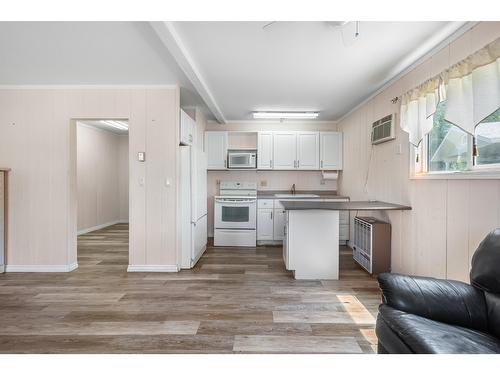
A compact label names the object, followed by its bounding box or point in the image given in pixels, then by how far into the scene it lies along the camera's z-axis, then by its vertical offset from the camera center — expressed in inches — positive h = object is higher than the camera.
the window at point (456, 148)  73.8 +12.3
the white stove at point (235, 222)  185.5 -27.6
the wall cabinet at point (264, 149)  199.8 +26.8
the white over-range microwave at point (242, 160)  198.2 +18.1
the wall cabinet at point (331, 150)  199.0 +26.1
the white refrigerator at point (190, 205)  137.5 -12.2
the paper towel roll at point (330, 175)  206.1 +7.1
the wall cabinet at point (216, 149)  201.0 +26.8
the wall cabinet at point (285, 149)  199.6 +26.9
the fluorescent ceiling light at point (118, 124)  222.6 +51.9
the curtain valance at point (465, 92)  66.0 +27.5
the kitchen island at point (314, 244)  123.1 -28.7
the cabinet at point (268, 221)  190.9 -27.6
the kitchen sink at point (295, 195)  193.5 -8.9
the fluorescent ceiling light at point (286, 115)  176.2 +47.6
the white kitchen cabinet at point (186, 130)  138.3 +30.9
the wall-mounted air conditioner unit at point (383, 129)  122.8 +27.8
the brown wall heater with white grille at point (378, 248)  125.2 -30.9
